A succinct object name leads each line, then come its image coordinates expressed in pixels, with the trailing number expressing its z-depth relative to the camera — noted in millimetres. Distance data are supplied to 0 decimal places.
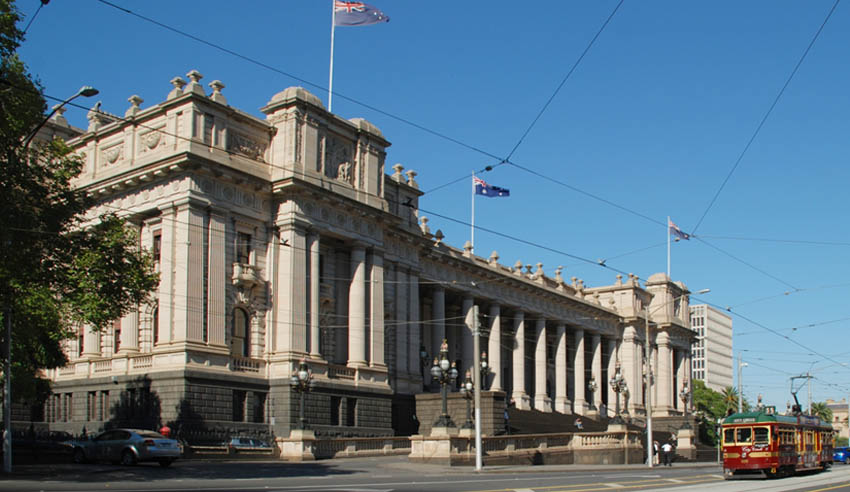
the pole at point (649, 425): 47875
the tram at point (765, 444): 36531
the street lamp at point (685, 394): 79662
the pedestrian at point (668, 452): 50406
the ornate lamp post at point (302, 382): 41125
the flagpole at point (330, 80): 51212
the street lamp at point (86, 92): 26750
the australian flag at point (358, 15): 46312
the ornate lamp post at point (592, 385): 79725
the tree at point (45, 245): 29938
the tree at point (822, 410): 144075
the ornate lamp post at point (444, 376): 41031
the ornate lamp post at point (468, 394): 42562
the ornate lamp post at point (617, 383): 62000
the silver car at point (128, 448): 33062
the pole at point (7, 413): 28755
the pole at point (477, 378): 37281
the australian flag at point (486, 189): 62812
